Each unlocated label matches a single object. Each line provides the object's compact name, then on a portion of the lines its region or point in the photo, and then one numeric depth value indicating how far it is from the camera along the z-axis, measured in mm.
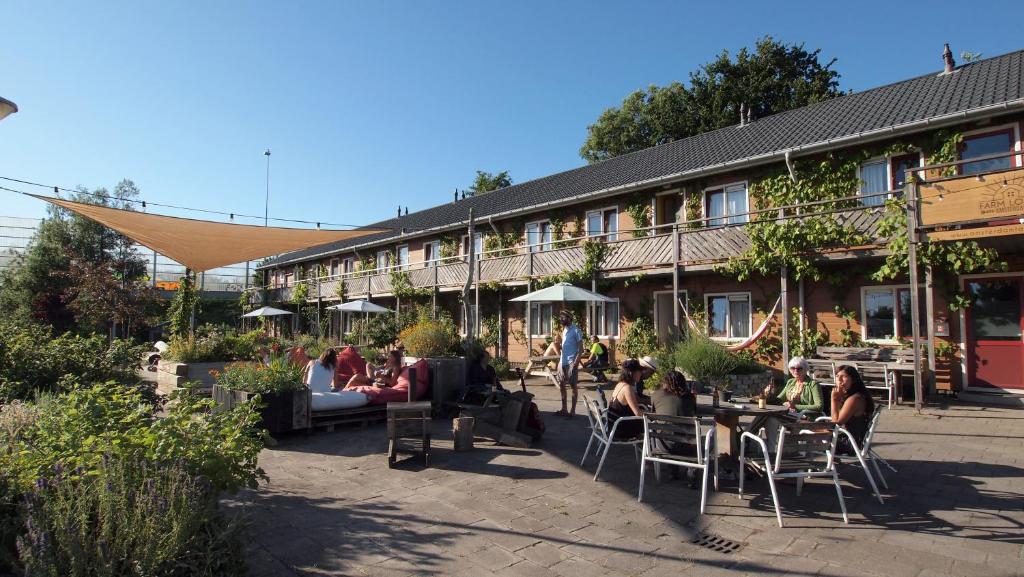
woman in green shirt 6051
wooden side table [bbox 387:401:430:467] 6105
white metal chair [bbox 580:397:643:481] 5457
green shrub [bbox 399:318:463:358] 13477
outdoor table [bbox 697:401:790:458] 5285
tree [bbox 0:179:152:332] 21516
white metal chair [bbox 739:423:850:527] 4402
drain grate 3826
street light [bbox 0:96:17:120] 4715
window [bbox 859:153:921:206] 12031
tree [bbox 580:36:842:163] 27344
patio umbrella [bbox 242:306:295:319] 23077
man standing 8914
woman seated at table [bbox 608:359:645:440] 5793
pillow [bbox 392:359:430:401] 8477
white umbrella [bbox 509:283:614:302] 12312
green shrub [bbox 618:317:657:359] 16016
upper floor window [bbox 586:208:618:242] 17641
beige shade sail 10023
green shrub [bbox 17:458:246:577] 2465
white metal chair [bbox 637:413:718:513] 4719
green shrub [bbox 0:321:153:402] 6629
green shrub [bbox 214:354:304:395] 7215
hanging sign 8836
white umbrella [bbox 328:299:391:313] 18942
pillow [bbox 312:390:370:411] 7605
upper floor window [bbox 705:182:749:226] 14594
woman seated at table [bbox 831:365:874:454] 5031
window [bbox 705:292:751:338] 14445
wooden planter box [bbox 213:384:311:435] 7059
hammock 12523
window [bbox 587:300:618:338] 17281
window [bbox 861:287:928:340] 11922
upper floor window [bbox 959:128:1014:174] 10969
